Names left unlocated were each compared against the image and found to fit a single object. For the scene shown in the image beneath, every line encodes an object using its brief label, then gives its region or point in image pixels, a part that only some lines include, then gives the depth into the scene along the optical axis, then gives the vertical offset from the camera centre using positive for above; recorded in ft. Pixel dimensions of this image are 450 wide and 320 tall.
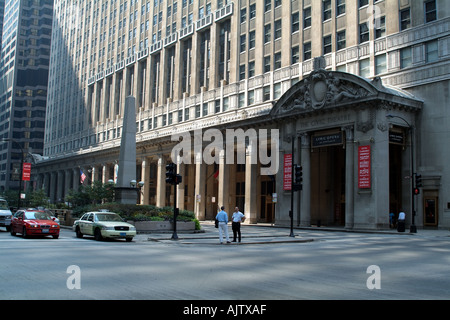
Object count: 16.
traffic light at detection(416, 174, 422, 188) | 107.96 +5.59
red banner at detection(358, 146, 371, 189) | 119.85 +9.97
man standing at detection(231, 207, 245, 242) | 74.79 -3.08
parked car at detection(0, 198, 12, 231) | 96.02 -4.13
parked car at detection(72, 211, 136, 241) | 75.31 -4.50
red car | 77.25 -4.41
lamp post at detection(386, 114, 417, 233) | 107.55 +13.27
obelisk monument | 111.34 +9.04
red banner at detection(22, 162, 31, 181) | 179.07 +10.69
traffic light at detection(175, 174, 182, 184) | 83.60 +4.19
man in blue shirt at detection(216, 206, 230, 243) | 72.33 -3.03
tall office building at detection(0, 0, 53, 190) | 423.23 +111.51
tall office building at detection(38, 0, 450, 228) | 122.21 +36.54
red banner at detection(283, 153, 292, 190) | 142.58 +9.88
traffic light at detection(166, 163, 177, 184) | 82.93 +5.01
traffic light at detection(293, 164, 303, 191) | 95.04 +5.55
